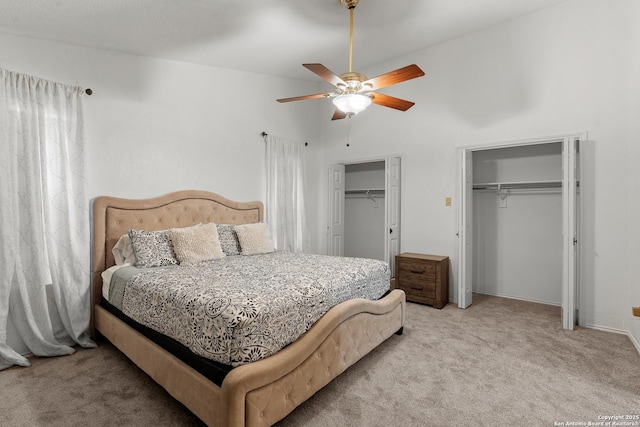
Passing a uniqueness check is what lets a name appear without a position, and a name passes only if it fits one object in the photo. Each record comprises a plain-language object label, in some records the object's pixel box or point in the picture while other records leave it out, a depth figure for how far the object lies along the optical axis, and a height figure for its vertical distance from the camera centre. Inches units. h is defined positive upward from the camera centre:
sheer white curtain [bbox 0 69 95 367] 97.8 -2.8
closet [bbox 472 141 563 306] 154.6 -8.7
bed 60.9 -35.0
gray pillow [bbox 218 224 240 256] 137.5 -14.6
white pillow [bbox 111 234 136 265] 116.0 -16.1
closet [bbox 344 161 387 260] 216.8 -3.0
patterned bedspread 64.8 -22.3
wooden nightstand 152.9 -35.4
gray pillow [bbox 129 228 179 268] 110.3 -14.7
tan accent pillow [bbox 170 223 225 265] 116.6 -14.1
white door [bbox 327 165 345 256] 210.4 -2.8
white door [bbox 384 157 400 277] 180.1 -1.4
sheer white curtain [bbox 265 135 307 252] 180.5 +7.4
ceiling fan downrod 110.1 +69.3
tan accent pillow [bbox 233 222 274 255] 140.9 -14.7
